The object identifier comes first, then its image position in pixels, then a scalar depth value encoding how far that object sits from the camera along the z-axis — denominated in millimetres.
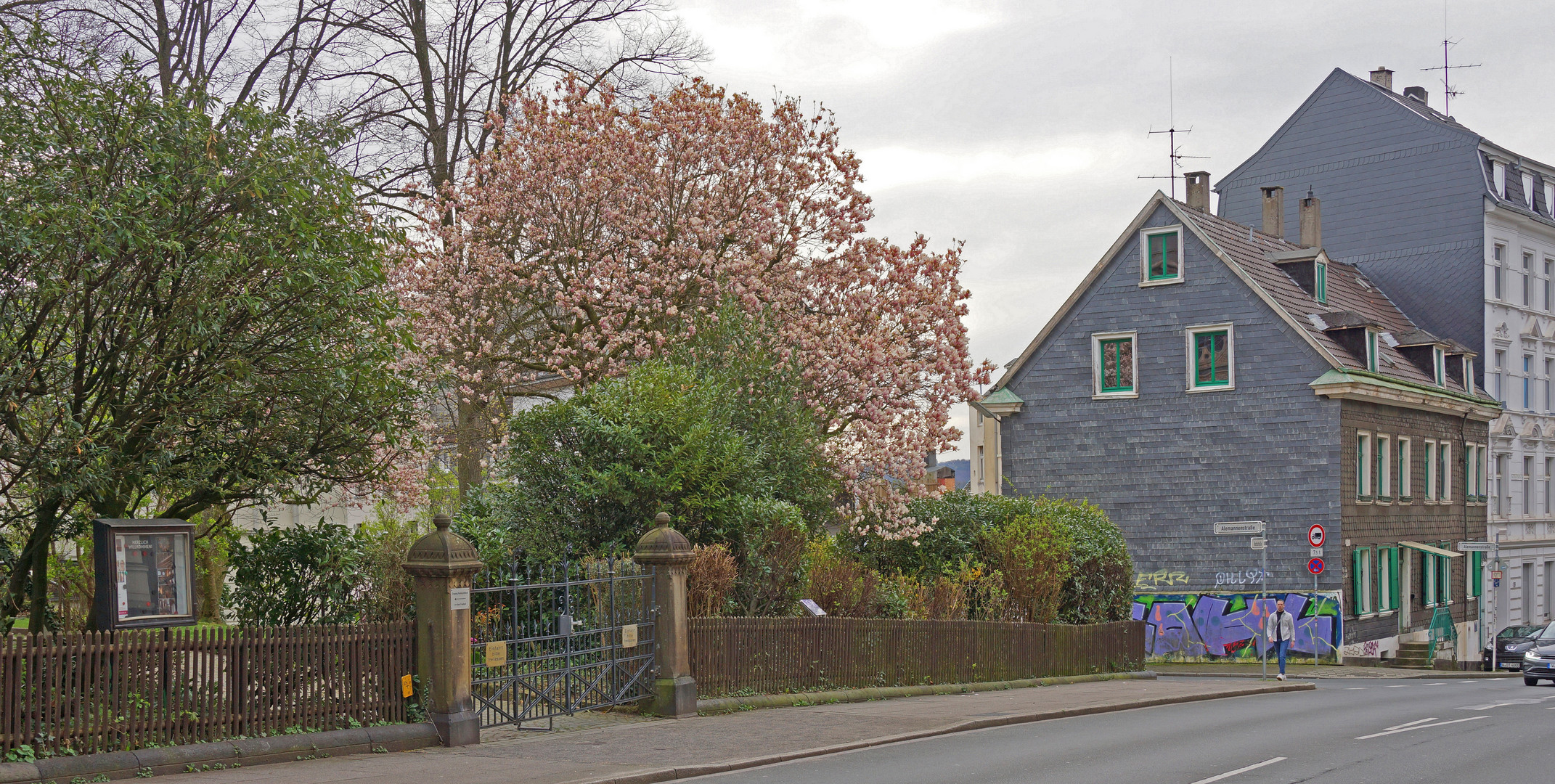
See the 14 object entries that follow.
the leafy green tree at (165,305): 11766
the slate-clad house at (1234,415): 38000
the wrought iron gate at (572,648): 15023
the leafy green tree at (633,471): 18500
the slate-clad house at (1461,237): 45594
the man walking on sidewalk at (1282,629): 30547
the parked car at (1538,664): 29000
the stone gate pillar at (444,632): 14133
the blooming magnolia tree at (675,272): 23656
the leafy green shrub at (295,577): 15125
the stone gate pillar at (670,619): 16625
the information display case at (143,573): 11938
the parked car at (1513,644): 39000
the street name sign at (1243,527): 29047
